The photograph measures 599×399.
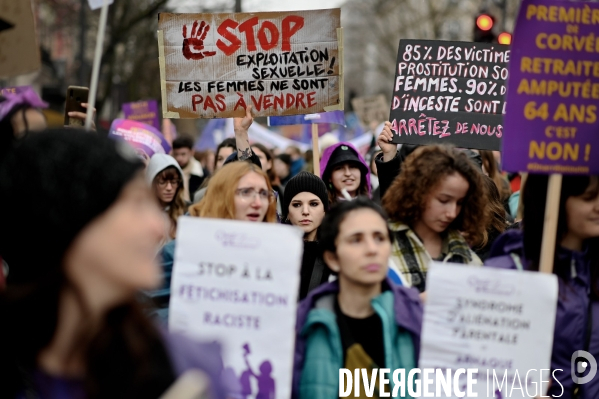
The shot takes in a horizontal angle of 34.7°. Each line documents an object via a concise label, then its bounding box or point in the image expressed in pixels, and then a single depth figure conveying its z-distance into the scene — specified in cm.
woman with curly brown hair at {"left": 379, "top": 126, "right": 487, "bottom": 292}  456
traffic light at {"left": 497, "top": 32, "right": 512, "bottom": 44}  1103
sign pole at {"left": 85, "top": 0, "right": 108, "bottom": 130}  452
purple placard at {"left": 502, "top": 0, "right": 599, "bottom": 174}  384
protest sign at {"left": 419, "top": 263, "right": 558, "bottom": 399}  333
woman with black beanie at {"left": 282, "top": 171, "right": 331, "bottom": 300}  598
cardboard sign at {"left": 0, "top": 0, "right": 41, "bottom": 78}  478
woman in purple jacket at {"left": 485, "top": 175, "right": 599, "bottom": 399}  372
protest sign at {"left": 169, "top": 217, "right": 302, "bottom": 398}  325
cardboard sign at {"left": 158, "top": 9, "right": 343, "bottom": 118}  681
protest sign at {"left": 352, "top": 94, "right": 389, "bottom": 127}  1499
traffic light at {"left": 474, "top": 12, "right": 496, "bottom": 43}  1309
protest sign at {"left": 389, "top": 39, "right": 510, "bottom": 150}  681
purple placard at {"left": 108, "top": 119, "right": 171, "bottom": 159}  776
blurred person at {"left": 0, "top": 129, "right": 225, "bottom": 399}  197
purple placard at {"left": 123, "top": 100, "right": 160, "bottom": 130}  1228
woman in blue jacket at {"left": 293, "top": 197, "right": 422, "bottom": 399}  350
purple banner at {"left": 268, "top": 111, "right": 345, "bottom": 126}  814
